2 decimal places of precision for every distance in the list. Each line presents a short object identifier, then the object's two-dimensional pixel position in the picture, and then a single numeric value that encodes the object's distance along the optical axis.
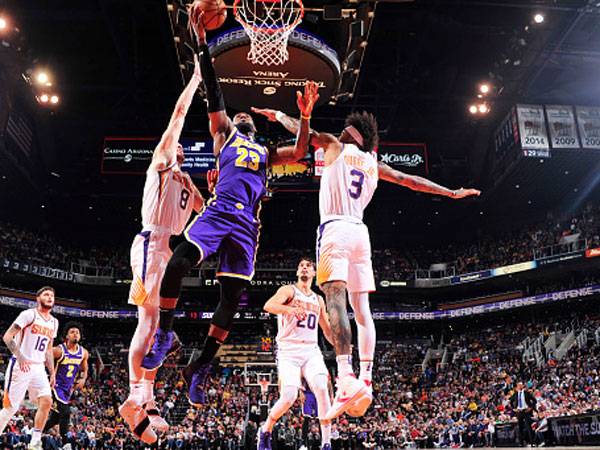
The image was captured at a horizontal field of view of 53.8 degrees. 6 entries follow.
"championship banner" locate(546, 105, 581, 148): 23.29
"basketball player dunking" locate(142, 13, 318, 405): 4.67
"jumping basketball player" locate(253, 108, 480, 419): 4.96
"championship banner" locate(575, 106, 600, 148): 23.48
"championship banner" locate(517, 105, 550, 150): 23.08
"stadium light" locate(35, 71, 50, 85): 19.59
